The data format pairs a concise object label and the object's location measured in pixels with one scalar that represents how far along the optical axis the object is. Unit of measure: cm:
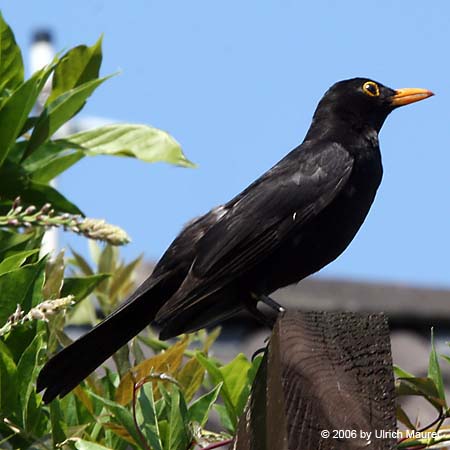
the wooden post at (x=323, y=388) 416
